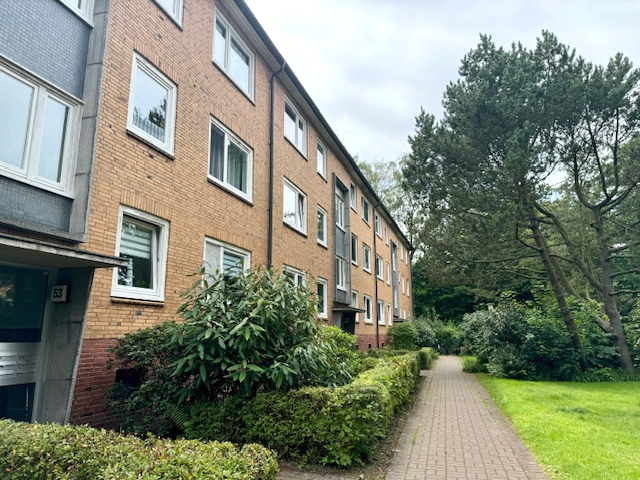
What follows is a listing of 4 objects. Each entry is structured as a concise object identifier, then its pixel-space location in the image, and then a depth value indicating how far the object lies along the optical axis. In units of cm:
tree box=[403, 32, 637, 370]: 1579
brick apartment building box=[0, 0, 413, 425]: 577
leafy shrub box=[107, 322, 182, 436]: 620
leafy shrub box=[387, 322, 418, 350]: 2584
